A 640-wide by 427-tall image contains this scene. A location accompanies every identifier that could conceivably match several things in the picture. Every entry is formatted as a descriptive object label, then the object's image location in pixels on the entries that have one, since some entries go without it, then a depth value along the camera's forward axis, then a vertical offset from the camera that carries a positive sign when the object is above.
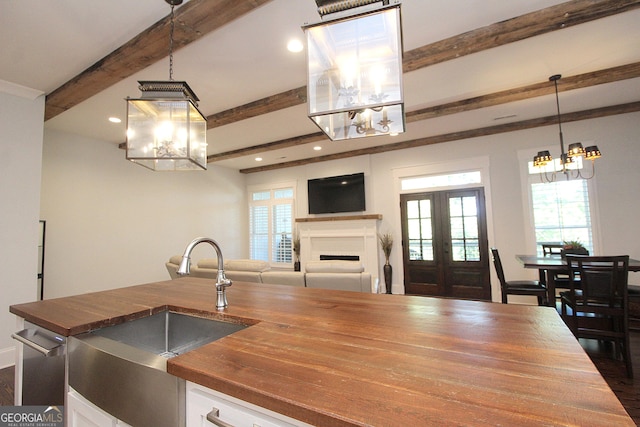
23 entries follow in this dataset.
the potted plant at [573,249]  3.34 -0.31
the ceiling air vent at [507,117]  4.31 +1.73
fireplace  6.00 -0.60
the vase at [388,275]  5.58 -0.94
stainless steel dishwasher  1.20 -0.60
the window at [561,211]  4.29 +0.21
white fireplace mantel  5.82 -0.16
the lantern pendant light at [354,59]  1.12 +0.75
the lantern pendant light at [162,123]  1.66 +0.71
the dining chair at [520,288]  3.33 -0.77
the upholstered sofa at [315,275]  3.12 -0.51
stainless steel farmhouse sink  0.86 -0.50
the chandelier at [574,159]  3.11 +0.82
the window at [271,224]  7.06 +0.21
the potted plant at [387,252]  5.59 -0.48
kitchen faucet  1.40 -0.25
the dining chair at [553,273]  3.49 -0.63
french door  4.97 -0.32
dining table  2.85 -0.44
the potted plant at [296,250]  6.70 -0.45
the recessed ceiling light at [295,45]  2.42 +1.67
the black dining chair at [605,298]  2.40 -0.69
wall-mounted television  6.09 +0.84
